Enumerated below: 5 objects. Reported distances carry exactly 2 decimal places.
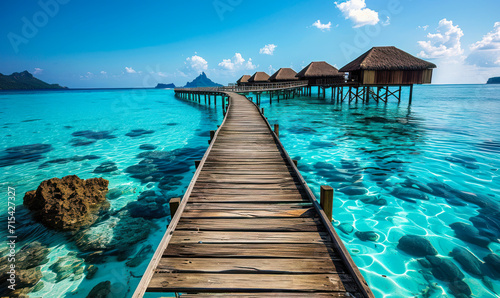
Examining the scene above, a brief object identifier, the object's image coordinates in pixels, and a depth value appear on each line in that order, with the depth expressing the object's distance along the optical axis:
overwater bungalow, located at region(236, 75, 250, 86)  64.08
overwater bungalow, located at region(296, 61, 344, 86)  39.72
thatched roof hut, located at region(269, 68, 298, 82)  47.38
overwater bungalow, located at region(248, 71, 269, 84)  53.72
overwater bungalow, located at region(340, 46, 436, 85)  26.16
